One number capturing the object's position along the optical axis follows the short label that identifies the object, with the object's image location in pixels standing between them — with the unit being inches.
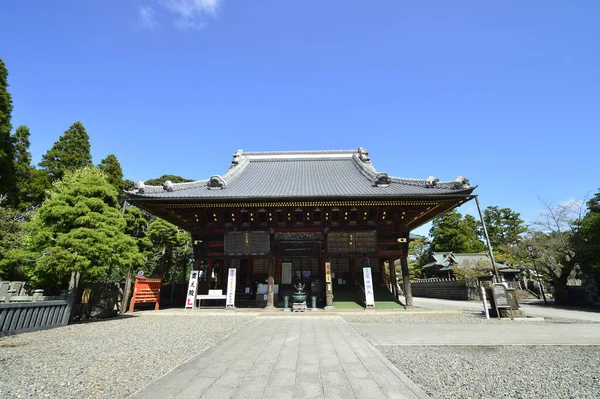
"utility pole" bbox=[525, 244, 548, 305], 775.1
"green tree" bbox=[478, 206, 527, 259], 1785.2
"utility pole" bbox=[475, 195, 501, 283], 462.6
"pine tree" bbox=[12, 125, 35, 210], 993.5
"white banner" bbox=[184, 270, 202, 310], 562.9
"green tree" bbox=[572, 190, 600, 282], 636.1
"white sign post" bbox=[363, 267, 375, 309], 551.5
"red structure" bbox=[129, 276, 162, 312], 575.5
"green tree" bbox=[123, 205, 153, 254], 743.4
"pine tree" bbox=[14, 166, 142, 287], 366.9
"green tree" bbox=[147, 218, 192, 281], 917.8
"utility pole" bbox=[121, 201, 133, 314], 561.7
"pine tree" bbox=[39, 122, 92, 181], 1072.2
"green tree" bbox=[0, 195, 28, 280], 692.1
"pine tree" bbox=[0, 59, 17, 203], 863.7
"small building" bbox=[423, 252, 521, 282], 1199.4
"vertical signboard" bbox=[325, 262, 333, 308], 566.6
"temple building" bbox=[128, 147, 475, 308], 523.2
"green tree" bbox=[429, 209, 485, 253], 1643.7
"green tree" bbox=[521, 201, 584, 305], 725.3
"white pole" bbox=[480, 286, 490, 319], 443.5
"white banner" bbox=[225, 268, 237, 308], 570.6
